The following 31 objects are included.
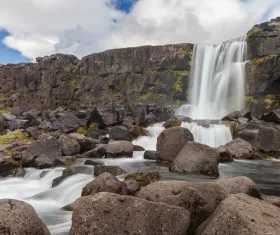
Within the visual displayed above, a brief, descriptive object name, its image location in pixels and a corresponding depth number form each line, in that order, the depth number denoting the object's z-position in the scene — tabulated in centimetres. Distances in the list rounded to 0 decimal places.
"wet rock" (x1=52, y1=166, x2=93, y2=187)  1477
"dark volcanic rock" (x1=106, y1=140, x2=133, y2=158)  2158
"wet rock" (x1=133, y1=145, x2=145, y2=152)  2500
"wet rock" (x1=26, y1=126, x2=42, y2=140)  2786
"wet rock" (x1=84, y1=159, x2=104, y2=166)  1738
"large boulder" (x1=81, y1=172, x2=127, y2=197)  983
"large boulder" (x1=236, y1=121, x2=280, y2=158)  2522
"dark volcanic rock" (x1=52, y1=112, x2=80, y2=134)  3111
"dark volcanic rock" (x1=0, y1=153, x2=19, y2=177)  1756
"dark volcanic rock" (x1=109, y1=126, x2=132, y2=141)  2783
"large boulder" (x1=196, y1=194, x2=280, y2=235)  537
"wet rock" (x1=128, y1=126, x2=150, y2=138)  2992
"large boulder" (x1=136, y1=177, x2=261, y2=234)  764
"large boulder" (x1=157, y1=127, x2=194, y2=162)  1933
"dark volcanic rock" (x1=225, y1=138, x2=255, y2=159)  2230
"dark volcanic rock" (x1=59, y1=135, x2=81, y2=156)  2125
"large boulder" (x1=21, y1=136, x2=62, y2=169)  1866
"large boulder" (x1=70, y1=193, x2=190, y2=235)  626
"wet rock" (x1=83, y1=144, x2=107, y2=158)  2147
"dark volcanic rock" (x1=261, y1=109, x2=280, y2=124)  2888
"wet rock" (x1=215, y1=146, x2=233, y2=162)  2002
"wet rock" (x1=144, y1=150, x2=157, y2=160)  2106
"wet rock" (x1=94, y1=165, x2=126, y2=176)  1454
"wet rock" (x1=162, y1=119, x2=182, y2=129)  3212
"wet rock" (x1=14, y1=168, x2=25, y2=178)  1735
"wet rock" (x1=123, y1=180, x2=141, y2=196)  1020
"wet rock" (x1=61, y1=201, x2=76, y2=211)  1104
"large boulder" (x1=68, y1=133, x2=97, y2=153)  2291
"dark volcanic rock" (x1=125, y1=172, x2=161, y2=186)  1230
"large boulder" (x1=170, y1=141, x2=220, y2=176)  1532
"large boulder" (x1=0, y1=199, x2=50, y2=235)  636
